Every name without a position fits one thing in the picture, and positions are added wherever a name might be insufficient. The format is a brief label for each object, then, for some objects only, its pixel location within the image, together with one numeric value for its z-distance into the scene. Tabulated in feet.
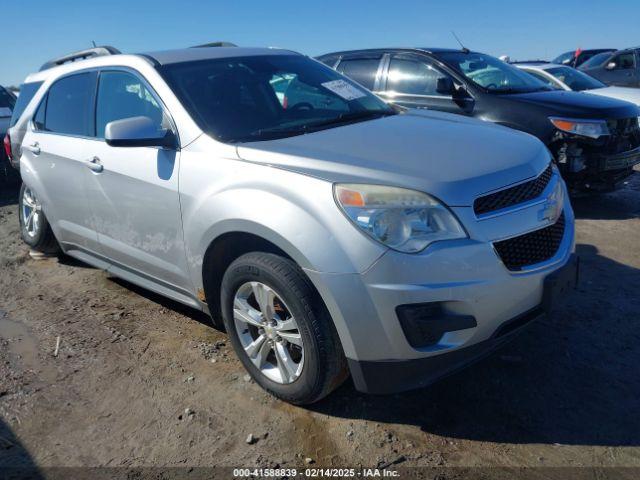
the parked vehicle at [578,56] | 59.11
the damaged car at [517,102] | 18.34
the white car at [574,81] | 28.55
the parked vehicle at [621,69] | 42.28
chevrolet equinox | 7.60
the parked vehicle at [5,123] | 26.68
